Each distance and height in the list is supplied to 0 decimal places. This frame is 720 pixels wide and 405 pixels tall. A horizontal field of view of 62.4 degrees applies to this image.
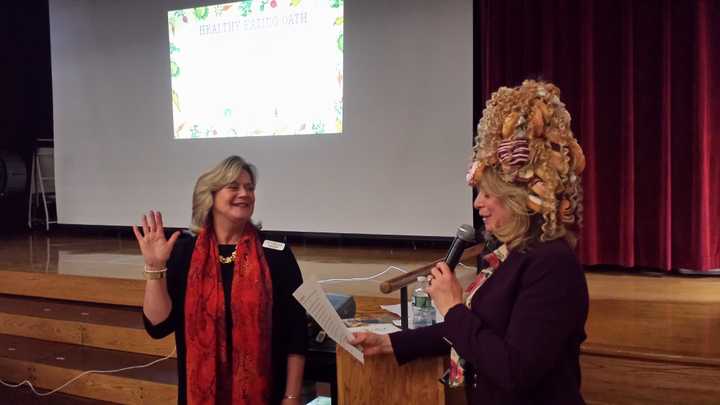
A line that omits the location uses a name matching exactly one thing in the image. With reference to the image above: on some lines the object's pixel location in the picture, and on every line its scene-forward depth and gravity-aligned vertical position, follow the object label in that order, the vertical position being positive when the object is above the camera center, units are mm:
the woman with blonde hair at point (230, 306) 1774 -408
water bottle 1745 -427
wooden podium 1474 -543
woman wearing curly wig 1078 -190
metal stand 6621 -94
